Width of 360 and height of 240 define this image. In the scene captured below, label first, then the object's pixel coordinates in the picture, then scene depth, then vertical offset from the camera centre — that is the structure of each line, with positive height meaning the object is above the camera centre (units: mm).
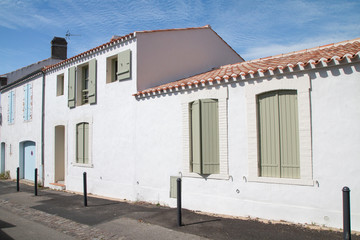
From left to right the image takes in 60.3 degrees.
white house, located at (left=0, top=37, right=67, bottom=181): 16016 +1076
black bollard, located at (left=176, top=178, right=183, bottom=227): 6523 -1497
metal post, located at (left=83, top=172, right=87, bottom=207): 9443 -1888
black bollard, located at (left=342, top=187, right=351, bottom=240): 4473 -1169
